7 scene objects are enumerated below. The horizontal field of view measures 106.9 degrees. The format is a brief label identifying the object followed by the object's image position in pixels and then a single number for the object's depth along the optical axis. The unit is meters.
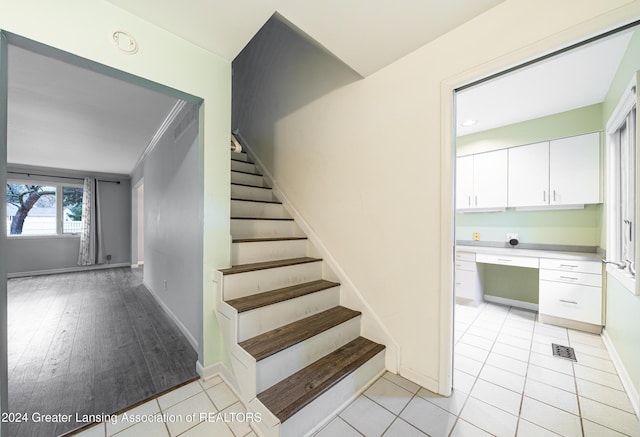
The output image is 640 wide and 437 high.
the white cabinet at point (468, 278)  3.23
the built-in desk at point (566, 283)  2.41
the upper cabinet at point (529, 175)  2.93
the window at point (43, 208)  5.30
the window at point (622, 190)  1.84
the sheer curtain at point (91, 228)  5.78
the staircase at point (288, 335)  1.28
